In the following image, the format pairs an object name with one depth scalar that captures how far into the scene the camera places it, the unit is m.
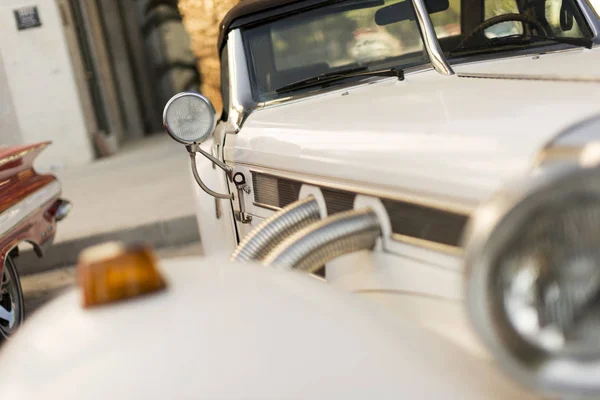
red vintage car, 4.34
